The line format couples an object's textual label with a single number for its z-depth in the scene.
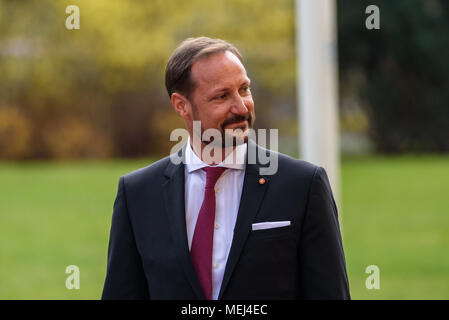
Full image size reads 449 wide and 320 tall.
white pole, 13.04
